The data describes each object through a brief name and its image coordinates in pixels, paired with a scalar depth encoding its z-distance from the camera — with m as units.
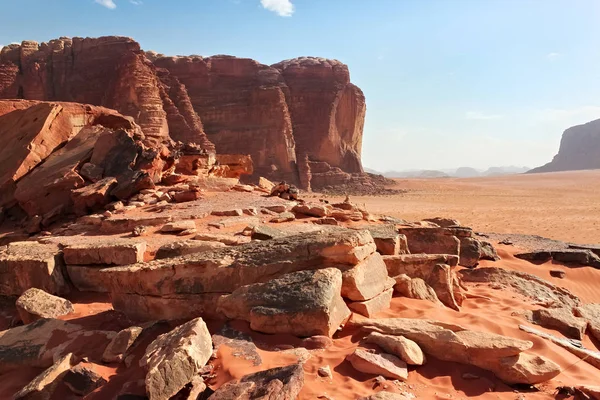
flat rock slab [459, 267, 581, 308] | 6.64
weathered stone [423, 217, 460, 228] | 10.80
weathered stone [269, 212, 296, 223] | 8.61
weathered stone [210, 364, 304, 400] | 2.66
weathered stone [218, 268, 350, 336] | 3.59
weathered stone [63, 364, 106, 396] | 3.21
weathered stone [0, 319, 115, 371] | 3.91
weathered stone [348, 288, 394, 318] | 4.16
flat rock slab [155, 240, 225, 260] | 5.73
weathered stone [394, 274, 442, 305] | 5.03
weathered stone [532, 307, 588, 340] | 4.86
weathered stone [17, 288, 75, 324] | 4.72
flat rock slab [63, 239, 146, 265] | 5.87
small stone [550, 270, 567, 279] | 8.30
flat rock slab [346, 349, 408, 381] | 3.12
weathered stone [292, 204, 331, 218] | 9.38
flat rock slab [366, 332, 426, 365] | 3.30
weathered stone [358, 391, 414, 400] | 2.75
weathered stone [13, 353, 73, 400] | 3.19
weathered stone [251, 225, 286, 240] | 6.40
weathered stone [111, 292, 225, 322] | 4.24
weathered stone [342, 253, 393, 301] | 4.19
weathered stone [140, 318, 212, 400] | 2.80
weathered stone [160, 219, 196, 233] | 7.61
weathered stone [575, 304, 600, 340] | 5.22
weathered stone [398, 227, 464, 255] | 7.69
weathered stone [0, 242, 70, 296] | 5.70
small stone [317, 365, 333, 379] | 3.06
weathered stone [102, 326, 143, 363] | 3.61
